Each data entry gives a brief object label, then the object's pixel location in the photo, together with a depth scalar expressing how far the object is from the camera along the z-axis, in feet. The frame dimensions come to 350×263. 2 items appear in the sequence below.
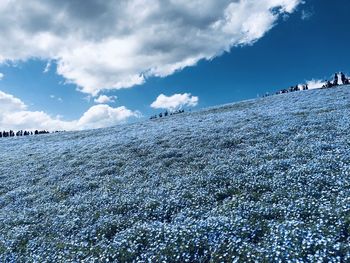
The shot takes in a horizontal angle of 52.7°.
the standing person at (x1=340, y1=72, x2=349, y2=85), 234.74
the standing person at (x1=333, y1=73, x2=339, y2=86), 236.34
